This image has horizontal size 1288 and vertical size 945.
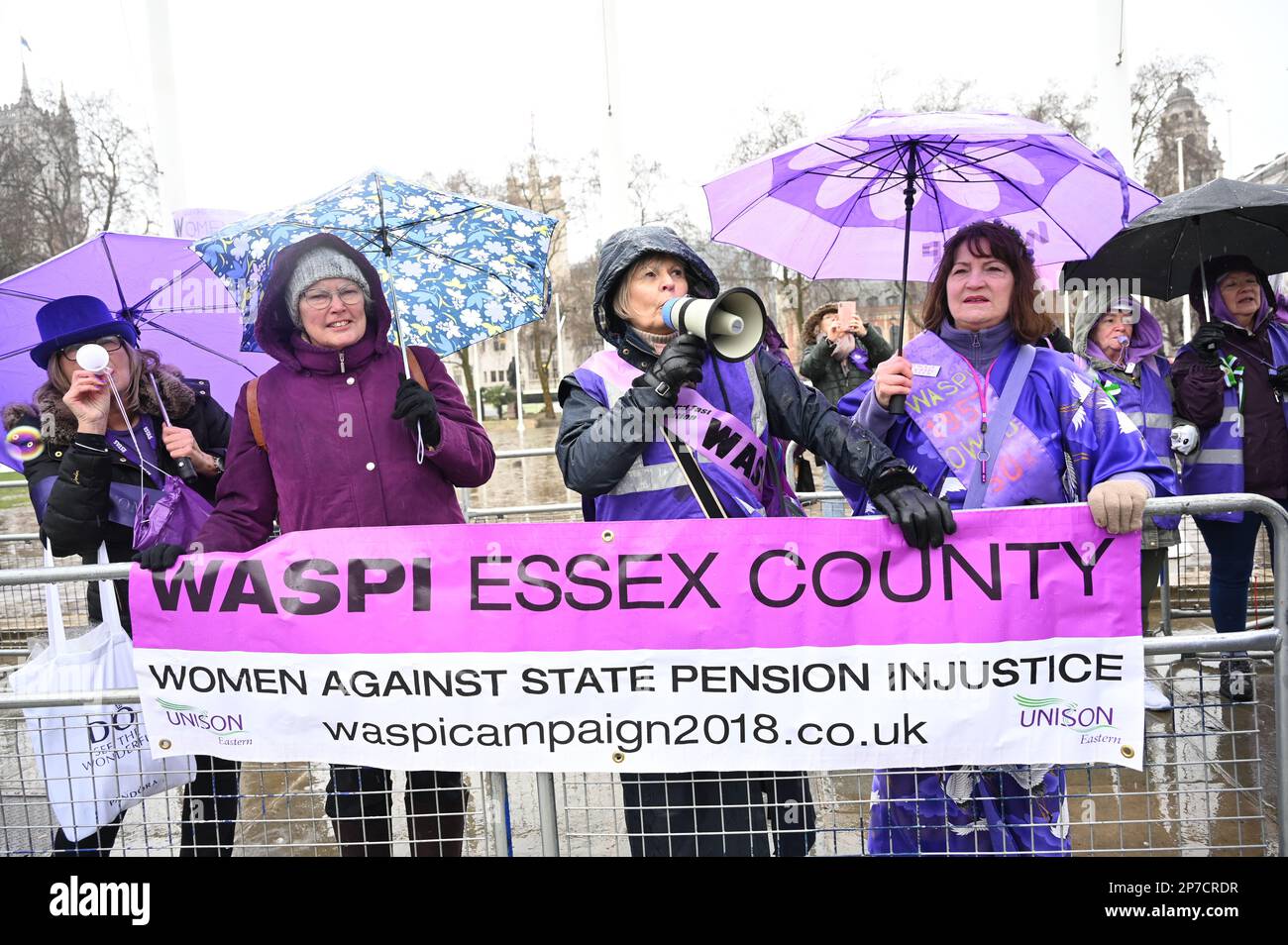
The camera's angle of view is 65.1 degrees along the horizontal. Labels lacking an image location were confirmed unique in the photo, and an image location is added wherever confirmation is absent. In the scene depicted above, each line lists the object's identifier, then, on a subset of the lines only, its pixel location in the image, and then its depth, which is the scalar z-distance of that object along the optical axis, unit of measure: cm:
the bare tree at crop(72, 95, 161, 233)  2477
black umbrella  498
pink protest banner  271
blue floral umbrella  368
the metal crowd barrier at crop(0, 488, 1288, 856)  267
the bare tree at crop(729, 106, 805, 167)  2052
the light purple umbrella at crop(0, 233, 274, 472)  434
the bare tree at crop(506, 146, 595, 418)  2789
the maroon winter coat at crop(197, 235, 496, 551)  318
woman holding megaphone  274
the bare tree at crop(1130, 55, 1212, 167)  2361
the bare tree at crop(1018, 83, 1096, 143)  2269
